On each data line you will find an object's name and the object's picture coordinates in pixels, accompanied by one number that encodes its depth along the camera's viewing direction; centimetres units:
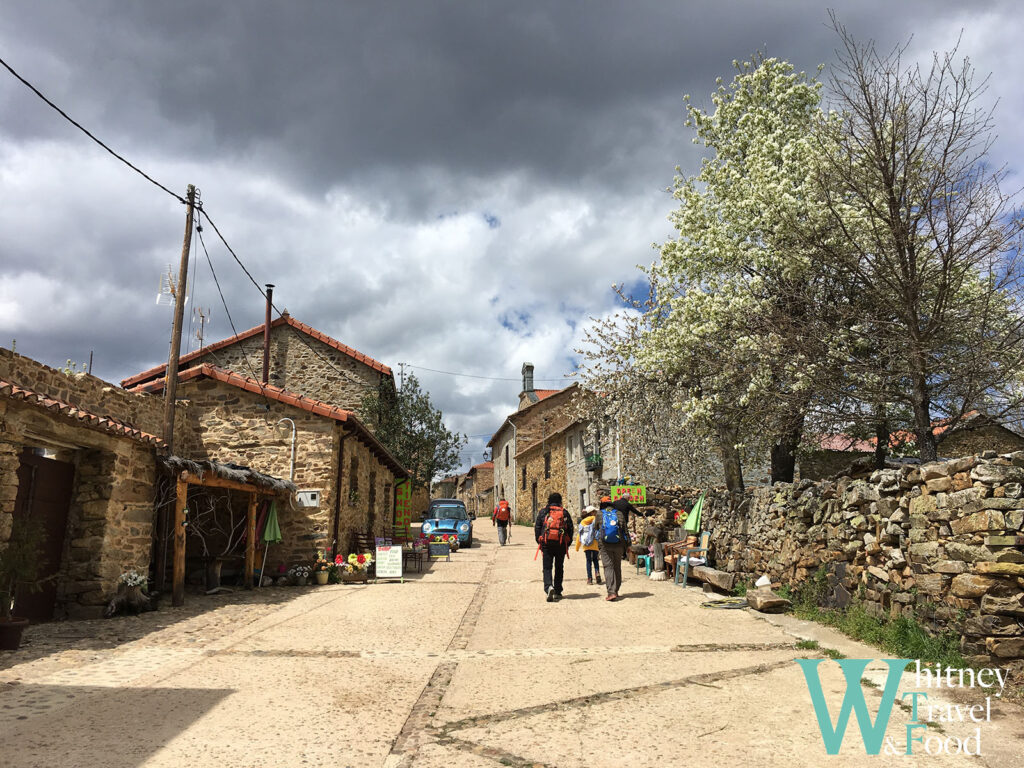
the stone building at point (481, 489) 6042
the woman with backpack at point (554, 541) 1038
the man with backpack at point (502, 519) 2375
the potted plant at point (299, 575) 1250
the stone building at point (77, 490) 812
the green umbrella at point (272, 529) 1222
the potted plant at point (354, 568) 1307
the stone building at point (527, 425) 3872
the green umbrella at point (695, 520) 1263
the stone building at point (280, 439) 1294
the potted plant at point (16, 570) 642
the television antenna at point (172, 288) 1150
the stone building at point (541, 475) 3216
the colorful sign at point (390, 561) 1296
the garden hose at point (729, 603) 931
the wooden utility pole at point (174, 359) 1084
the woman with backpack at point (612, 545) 1041
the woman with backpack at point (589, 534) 1149
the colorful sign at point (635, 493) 1707
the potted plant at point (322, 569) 1270
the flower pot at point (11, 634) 639
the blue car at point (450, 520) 2267
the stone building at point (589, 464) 2450
